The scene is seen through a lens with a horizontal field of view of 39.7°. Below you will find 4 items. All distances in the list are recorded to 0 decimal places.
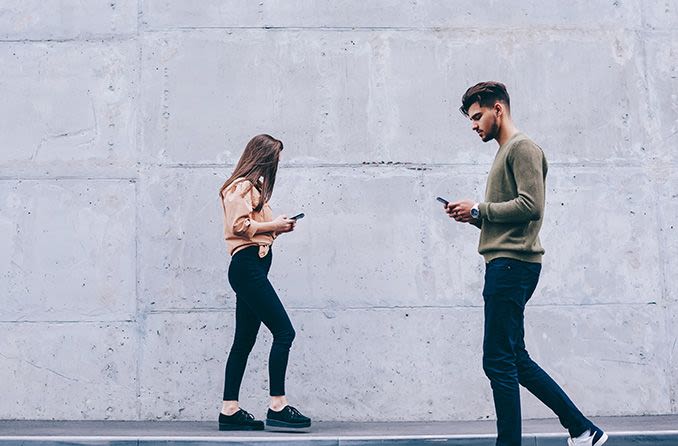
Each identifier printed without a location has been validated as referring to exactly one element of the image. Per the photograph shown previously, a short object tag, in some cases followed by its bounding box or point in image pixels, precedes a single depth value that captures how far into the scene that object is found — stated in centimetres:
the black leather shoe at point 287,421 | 587
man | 471
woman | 587
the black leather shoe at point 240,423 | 597
